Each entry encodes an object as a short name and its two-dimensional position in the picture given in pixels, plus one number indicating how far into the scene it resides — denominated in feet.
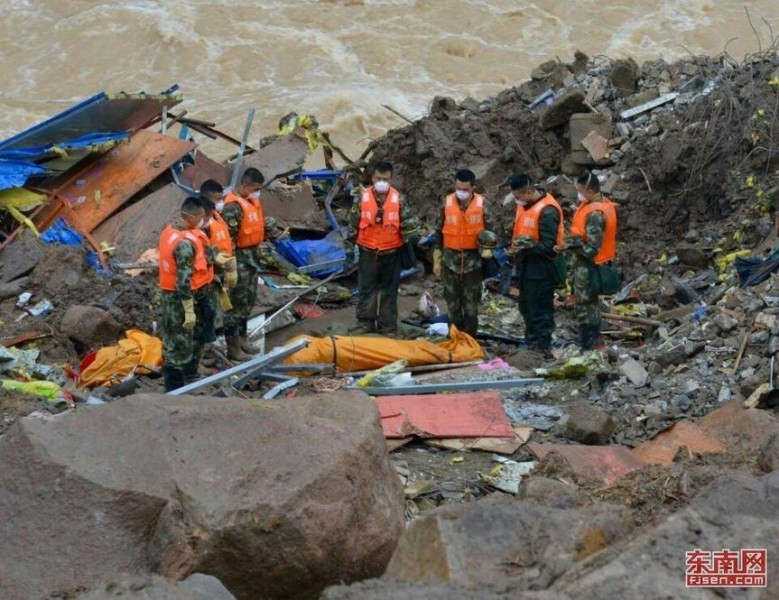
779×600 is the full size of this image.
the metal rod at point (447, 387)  53.72
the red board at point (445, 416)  46.93
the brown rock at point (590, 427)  45.98
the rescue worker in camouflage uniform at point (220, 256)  57.57
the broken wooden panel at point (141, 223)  71.92
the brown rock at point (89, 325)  63.57
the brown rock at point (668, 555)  21.34
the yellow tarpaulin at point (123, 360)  59.62
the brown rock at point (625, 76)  81.73
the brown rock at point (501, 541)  23.43
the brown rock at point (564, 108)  79.00
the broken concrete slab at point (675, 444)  42.27
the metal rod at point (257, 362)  53.47
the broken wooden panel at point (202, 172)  77.00
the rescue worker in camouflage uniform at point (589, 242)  60.64
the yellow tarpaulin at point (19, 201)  72.64
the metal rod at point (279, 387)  54.90
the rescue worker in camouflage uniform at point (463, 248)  63.51
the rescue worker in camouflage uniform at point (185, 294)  54.80
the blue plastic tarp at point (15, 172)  71.56
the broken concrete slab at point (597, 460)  40.65
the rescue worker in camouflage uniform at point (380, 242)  65.00
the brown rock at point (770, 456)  33.86
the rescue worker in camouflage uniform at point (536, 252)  61.72
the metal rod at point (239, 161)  78.33
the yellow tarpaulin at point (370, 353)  59.82
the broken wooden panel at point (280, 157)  80.64
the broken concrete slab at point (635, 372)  52.70
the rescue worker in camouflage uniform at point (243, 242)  62.85
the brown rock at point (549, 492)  29.45
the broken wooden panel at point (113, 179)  73.92
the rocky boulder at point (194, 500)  29.50
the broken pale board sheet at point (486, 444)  45.83
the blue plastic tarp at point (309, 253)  76.07
